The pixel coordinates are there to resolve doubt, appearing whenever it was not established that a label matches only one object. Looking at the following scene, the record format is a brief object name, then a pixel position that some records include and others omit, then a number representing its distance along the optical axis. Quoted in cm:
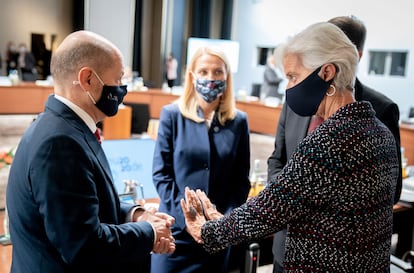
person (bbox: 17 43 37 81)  1039
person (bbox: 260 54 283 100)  828
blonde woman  193
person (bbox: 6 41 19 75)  1054
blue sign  274
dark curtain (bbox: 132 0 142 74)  1150
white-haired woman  108
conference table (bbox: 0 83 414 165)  564
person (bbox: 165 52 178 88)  1125
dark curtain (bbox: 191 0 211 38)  1205
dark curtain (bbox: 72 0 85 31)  1098
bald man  105
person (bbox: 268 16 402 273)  161
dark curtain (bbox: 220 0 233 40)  1234
